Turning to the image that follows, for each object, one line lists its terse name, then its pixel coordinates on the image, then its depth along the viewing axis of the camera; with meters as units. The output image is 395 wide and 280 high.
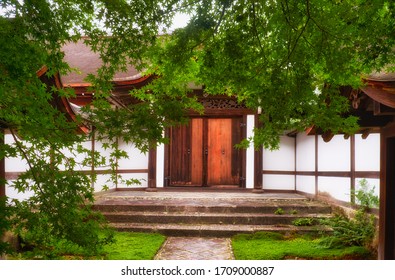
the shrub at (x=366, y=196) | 6.56
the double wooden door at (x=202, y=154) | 12.08
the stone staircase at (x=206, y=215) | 7.65
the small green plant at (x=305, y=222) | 7.90
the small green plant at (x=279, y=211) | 8.41
